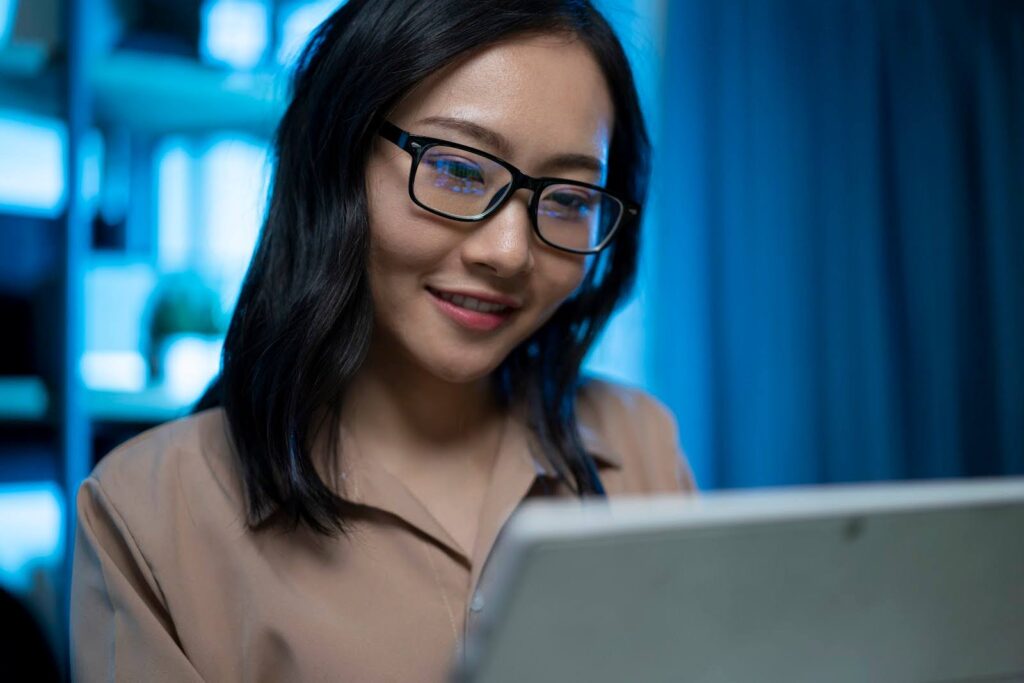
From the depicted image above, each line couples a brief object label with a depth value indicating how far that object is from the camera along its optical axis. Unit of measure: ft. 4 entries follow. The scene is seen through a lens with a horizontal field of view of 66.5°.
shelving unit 4.63
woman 2.48
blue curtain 5.65
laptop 1.20
